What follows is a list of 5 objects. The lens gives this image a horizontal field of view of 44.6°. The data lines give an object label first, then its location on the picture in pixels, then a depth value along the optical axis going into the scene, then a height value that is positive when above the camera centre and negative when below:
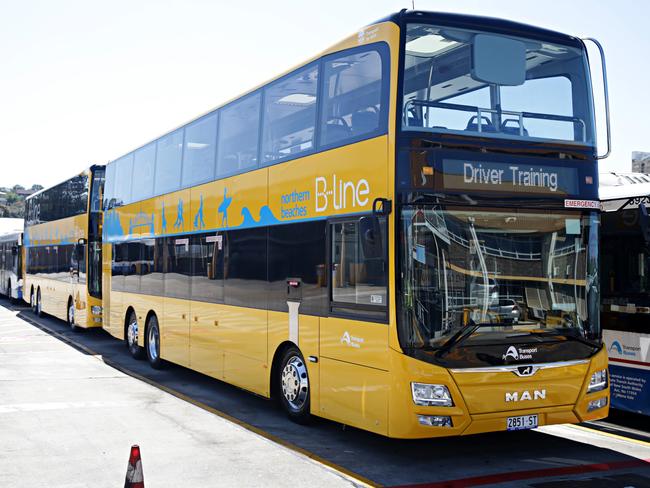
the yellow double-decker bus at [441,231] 7.23 +0.44
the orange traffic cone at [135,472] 5.29 -1.34
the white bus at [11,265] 32.50 +0.28
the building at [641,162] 18.23 +2.70
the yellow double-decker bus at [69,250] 20.00 +0.64
